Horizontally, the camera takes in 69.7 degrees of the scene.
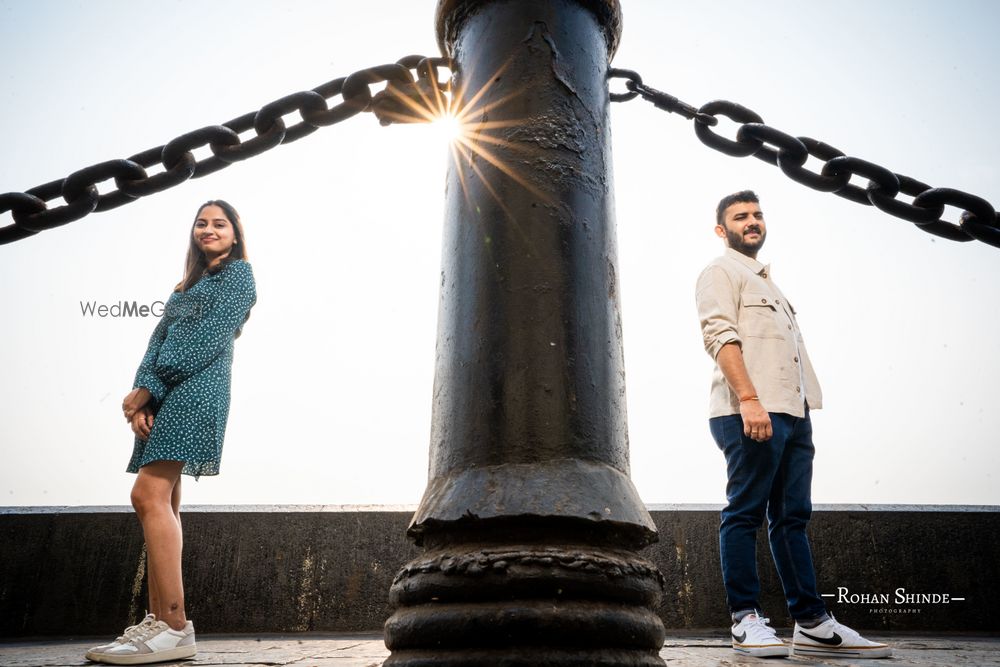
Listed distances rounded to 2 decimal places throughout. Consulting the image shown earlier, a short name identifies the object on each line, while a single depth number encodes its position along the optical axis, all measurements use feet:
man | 9.62
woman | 9.32
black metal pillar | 3.69
